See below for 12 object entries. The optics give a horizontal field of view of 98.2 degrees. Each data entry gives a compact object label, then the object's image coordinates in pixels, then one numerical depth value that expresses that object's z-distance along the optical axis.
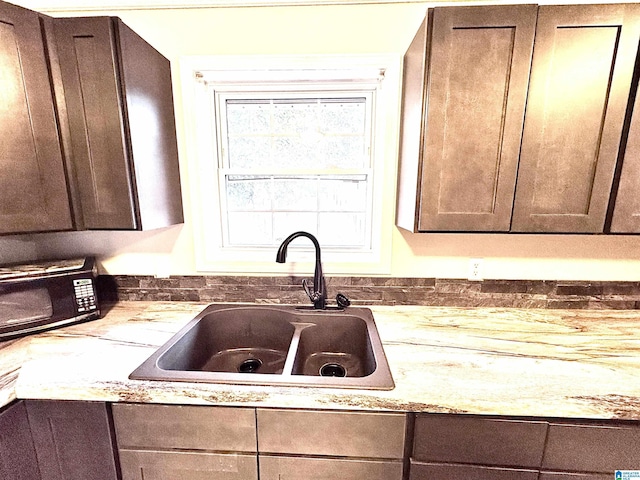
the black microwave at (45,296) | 1.13
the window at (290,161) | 1.36
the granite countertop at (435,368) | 0.81
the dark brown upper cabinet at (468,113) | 0.97
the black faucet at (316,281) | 1.25
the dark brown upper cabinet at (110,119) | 1.01
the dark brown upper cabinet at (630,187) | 1.00
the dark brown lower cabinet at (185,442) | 0.87
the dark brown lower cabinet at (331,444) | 0.84
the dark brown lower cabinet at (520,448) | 0.81
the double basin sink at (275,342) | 1.15
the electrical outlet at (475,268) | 1.42
